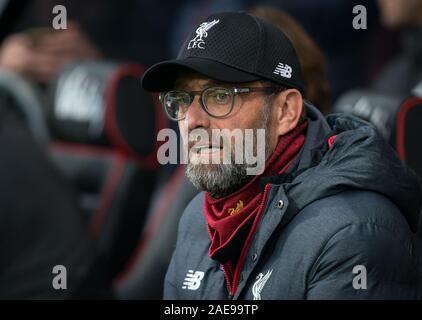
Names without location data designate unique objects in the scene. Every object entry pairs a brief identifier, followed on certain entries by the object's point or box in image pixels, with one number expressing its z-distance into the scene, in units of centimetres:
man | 378
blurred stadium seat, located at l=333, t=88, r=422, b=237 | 485
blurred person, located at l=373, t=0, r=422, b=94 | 725
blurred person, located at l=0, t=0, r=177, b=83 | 897
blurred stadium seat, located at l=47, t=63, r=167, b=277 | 739
